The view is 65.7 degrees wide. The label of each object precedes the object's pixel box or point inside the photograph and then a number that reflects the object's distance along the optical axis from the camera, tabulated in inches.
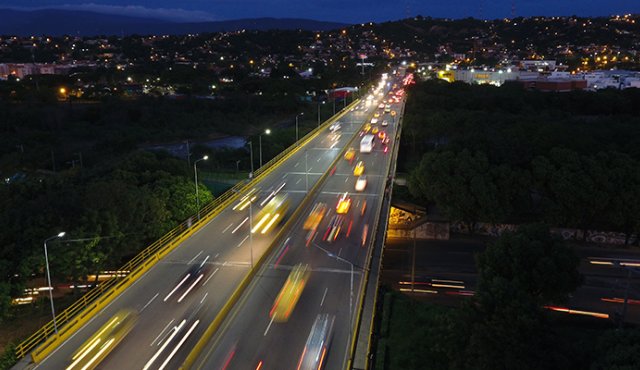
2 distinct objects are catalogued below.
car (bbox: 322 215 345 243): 1082.2
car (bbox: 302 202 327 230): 1163.9
